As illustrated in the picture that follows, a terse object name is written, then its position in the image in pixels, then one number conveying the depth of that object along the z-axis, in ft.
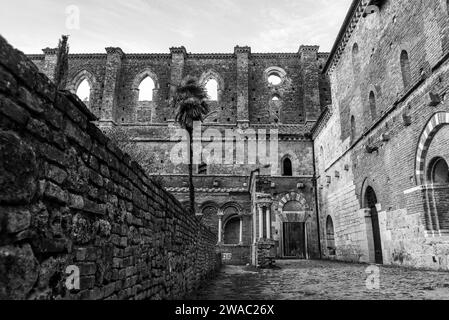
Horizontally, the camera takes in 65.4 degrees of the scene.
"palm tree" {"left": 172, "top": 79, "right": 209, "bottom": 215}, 58.39
